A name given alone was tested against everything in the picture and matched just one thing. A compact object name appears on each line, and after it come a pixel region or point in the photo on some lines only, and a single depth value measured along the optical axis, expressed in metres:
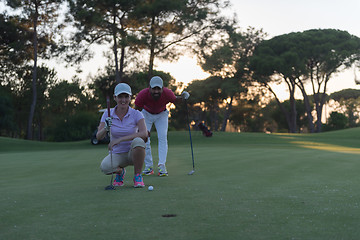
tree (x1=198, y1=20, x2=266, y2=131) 31.80
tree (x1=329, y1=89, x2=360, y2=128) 71.56
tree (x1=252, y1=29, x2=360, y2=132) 42.69
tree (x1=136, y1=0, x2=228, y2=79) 30.58
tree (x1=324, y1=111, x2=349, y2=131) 58.91
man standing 7.62
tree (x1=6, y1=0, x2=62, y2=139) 35.28
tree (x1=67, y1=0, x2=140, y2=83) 30.68
